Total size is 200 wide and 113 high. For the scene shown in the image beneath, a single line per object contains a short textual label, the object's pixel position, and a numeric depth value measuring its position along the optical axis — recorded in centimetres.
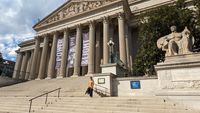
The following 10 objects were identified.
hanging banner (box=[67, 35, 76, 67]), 2848
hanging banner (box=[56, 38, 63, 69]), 2996
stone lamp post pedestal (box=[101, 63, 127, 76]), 1578
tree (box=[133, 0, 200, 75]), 1791
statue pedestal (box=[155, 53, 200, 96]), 967
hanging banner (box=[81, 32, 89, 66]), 2711
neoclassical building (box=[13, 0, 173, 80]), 2662
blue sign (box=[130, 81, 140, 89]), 1346
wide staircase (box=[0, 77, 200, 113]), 909
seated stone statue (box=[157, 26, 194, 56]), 1057
